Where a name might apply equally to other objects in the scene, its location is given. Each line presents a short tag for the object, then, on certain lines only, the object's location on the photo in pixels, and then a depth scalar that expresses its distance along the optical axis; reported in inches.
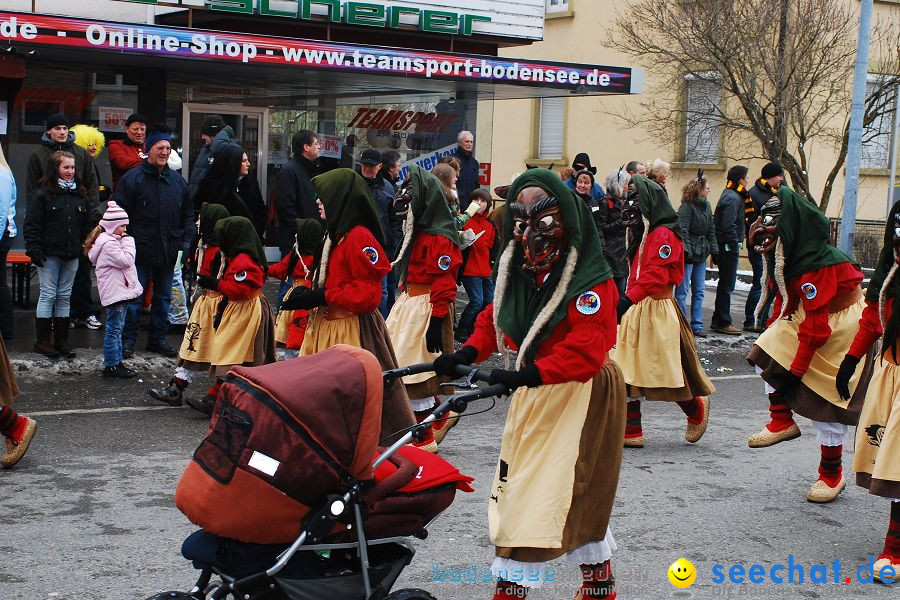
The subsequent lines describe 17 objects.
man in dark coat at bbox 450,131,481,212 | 569.6
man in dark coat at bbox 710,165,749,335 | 579.8
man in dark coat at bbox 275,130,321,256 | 489.1
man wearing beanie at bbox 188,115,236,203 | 461.4
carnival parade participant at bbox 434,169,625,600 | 188.1
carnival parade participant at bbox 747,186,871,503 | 279.4
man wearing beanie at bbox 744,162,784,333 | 557.0
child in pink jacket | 401.7
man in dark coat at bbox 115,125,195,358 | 427.5
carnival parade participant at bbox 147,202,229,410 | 353.7
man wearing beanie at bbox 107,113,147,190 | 475.5
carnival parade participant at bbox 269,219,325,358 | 323.6
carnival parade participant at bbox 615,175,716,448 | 333.7
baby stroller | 167.2
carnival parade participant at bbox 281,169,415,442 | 286.8
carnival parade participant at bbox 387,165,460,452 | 310.7
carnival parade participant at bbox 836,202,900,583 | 232.2
